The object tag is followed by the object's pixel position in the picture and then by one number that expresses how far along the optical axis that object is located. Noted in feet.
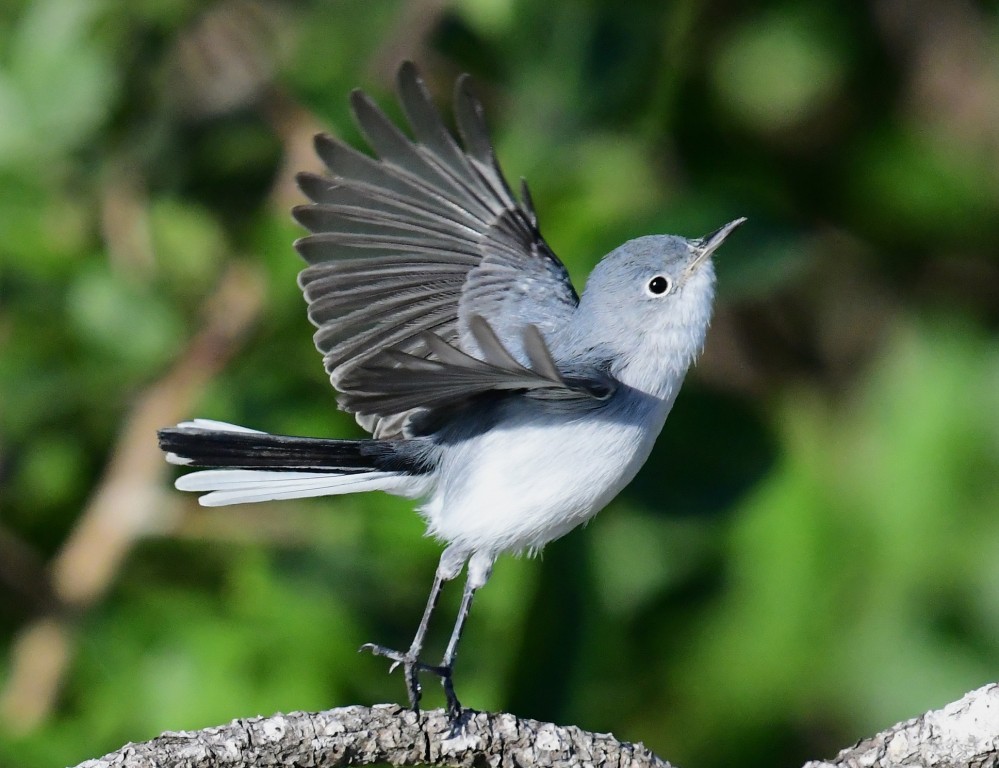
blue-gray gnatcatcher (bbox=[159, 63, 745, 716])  12.01
